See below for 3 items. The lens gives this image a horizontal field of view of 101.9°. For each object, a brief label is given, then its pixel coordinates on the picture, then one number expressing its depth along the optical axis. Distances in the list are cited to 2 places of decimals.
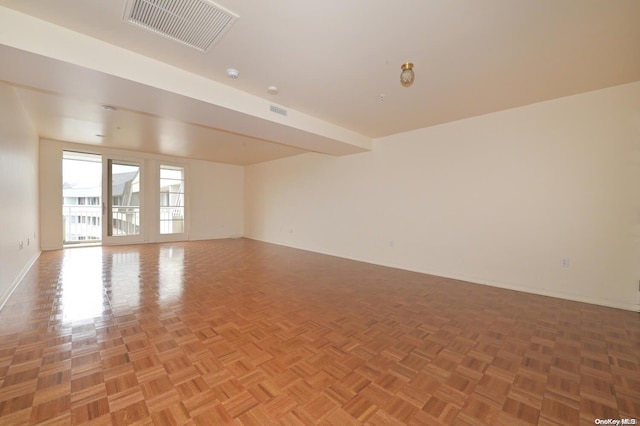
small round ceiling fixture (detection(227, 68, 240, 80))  2.65
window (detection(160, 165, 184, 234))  7.50
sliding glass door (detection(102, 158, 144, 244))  6.61
